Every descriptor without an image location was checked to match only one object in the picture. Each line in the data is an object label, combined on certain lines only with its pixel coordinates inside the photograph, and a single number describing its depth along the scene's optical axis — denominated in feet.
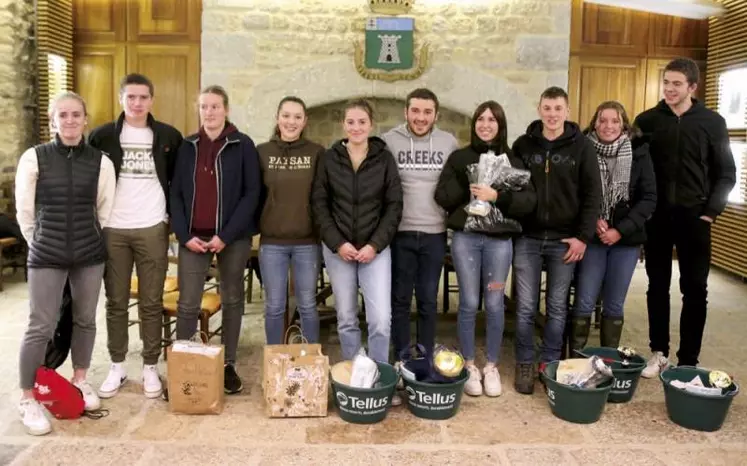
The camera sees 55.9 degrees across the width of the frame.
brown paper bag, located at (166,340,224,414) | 10.41
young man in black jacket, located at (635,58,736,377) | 11.92
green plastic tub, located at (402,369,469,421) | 10.43
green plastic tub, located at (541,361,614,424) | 10.42
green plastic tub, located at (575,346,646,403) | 11.20
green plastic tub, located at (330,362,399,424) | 10.19
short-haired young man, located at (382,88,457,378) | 11.17
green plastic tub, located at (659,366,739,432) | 10.22
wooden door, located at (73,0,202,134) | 24.20
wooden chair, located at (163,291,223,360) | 12.51
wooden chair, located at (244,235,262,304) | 14.90
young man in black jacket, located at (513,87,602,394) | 11.11
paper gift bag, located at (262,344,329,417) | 10.37
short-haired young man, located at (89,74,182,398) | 10.69
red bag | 10.02
